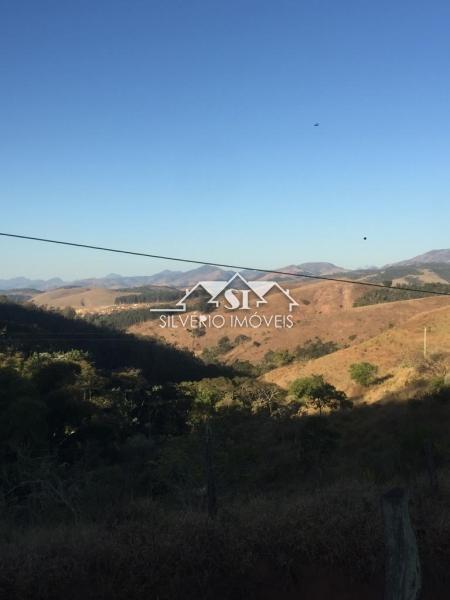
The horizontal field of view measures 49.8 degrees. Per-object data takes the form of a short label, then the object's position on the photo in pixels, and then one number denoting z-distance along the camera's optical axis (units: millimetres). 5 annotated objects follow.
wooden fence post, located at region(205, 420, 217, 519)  6582
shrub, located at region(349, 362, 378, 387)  33656
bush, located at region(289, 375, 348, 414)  26812
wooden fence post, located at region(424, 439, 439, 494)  7340
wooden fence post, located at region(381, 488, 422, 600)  3848
